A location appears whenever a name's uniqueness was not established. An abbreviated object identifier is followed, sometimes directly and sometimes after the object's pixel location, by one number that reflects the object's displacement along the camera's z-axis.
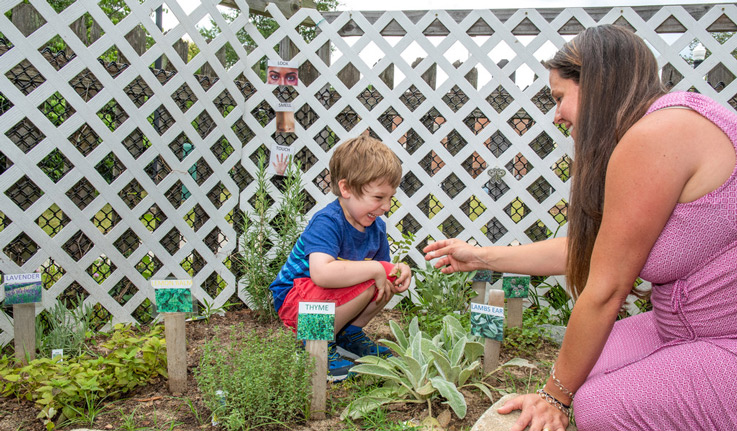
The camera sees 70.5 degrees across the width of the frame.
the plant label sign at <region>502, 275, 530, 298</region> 2.27
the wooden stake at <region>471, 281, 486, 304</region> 2.25
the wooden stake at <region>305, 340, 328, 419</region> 1.69
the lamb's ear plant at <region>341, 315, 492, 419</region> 1.71
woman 1.24
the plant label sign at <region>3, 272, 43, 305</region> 1.89
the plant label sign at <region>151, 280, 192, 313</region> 1.83
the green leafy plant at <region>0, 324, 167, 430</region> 1.67
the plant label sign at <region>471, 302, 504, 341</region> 1.94
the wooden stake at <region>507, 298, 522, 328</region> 2.43
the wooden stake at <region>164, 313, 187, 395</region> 1.83
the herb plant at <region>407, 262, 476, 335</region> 2.58
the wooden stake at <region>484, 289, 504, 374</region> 1.98
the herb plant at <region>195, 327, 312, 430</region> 1.61
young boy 2.05
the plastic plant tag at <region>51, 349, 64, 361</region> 1.91
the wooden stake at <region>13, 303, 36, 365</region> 1.93
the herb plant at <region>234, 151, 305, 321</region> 2.75
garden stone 1.45
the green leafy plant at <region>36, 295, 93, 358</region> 2.20
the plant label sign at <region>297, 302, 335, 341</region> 1.66
